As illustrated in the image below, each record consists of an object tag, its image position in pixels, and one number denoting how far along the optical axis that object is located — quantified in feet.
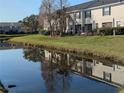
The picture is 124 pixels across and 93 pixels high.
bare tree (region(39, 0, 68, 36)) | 82.18
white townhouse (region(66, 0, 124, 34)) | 68.72
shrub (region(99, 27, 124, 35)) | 60.00
